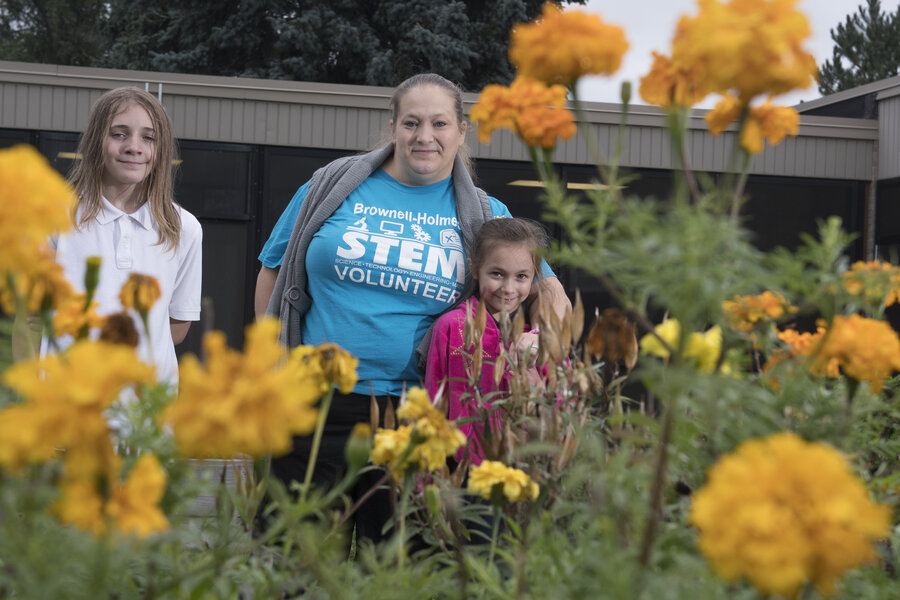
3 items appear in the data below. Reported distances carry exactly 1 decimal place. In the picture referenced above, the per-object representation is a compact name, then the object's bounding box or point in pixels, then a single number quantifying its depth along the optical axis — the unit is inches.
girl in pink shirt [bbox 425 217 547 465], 96.5
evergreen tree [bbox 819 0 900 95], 932.0
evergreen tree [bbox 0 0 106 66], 896.9
